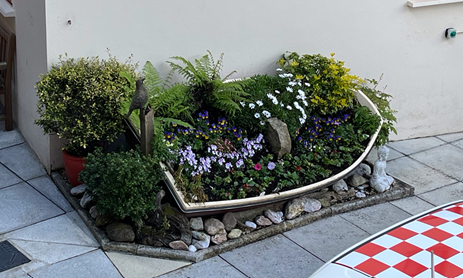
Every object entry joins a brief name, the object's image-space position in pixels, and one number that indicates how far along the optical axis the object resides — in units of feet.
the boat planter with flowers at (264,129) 19.21
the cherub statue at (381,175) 21.84
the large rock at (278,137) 20.66
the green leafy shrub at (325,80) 22.26
